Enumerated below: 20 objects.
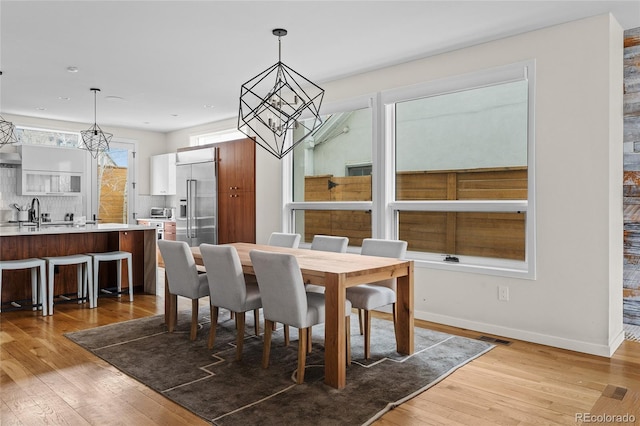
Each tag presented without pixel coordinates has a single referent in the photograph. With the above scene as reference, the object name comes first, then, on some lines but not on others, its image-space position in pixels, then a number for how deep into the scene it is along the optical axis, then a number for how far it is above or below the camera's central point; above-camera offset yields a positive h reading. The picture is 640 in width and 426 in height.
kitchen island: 4.95 -0.44
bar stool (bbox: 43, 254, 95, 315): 4.66 -0.65
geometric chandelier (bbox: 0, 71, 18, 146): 6.80 +1.13
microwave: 8.76 -0.04
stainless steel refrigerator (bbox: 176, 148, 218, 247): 7.22 +0.20
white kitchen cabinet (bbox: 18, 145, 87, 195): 7.09 +0.63
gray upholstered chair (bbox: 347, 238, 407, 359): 3.37 -0.62
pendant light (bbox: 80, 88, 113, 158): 5.97 +1.14
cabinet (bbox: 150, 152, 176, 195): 8.34 +0.66
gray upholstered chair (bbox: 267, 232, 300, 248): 4.66 -0.31
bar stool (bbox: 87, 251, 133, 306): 5.03 -0.59
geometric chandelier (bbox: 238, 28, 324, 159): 5.35 +1.43
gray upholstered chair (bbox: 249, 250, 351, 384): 2.85 -0.56
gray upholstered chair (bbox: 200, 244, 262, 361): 3.24 -0.54
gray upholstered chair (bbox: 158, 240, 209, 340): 3.70 -0.53
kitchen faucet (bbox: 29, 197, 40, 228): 6.42 -0.10
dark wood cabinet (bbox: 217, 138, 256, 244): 6.48 +0.26
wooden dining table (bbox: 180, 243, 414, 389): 2.81 -0.47
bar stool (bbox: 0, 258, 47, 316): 4.51 -0.64
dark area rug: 2.51 -1.08
